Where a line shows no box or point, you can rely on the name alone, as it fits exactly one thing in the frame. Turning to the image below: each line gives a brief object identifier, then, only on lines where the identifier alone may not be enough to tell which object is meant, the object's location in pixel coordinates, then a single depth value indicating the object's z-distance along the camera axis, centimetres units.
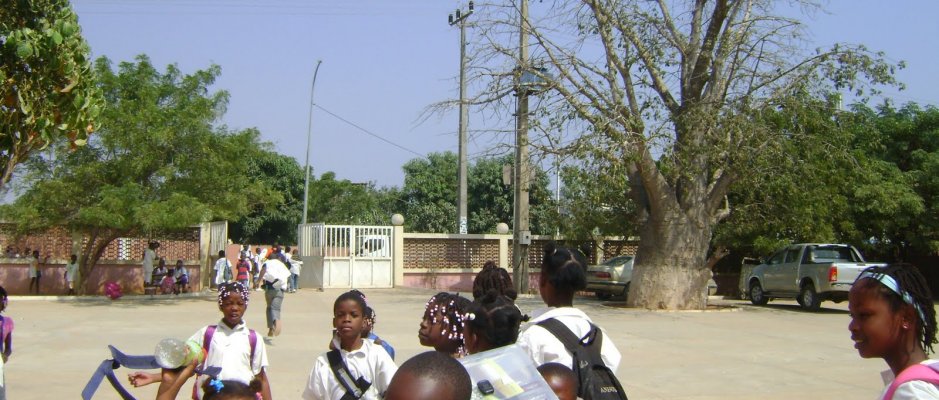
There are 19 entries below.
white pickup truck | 1956
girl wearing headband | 280
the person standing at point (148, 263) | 2339
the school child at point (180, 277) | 2425
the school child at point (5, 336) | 607
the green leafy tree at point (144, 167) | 1995
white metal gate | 2725
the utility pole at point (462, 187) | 2886
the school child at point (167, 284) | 2359
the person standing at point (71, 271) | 2258
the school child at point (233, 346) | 550
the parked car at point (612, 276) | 2419
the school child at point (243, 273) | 1736
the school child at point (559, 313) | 368
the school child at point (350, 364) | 428
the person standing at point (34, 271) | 2305
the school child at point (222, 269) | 2344
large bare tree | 1841
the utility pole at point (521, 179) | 1984
